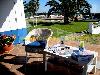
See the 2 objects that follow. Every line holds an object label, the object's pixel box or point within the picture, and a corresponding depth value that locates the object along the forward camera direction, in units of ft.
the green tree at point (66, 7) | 48.11
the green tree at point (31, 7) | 86.48
